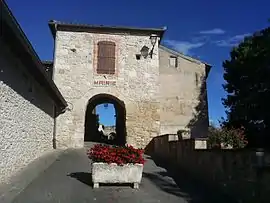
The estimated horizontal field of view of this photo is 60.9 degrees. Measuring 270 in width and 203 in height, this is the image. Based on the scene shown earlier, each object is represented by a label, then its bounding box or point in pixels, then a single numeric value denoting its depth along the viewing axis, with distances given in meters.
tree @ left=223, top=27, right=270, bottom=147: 12.42
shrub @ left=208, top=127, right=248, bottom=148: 6.79
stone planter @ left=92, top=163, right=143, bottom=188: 5.34
